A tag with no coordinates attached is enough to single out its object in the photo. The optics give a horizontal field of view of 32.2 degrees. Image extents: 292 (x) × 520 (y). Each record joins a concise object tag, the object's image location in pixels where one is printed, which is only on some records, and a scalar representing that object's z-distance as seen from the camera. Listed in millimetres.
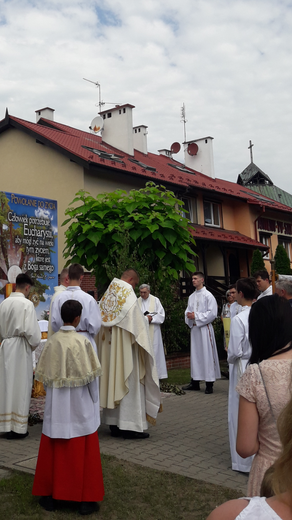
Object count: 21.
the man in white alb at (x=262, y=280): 8008
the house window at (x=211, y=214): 26031
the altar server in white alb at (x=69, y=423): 4238
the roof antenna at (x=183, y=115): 32969
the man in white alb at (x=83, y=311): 5863
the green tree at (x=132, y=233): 12609
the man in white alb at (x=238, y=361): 5039
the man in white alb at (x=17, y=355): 6812
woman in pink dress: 2484
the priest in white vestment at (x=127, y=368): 6598
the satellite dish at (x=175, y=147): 31097
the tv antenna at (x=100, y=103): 26375
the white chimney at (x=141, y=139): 27109
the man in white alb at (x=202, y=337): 10047
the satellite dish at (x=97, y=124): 24630
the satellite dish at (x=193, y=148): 31062
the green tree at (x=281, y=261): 23109
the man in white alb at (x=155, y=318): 11102
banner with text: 9109
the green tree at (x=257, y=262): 21859
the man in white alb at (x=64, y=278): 7711
